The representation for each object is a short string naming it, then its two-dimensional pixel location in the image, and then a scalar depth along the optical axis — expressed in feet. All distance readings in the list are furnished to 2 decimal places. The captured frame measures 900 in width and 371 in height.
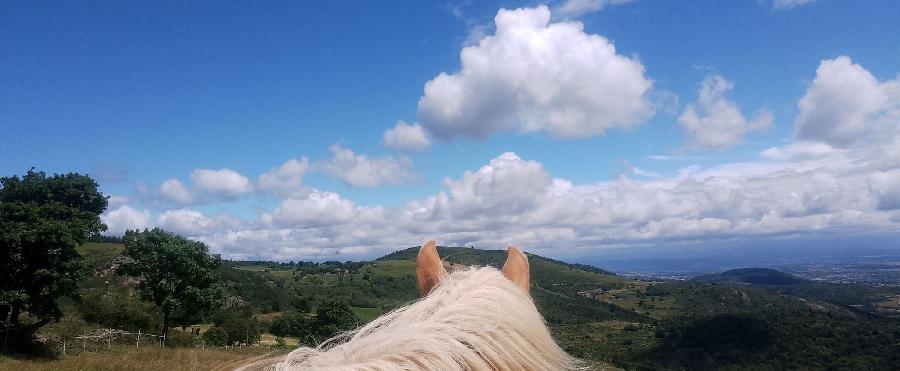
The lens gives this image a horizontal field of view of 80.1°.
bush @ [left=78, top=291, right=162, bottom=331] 139.33
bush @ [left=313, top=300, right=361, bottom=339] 155.02
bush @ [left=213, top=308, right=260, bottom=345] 164.12
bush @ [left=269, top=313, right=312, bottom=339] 220.02
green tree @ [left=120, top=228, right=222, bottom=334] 101.60
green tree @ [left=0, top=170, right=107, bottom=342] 81.41
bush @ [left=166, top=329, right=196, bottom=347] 121.54
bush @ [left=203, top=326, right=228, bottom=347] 150.96
